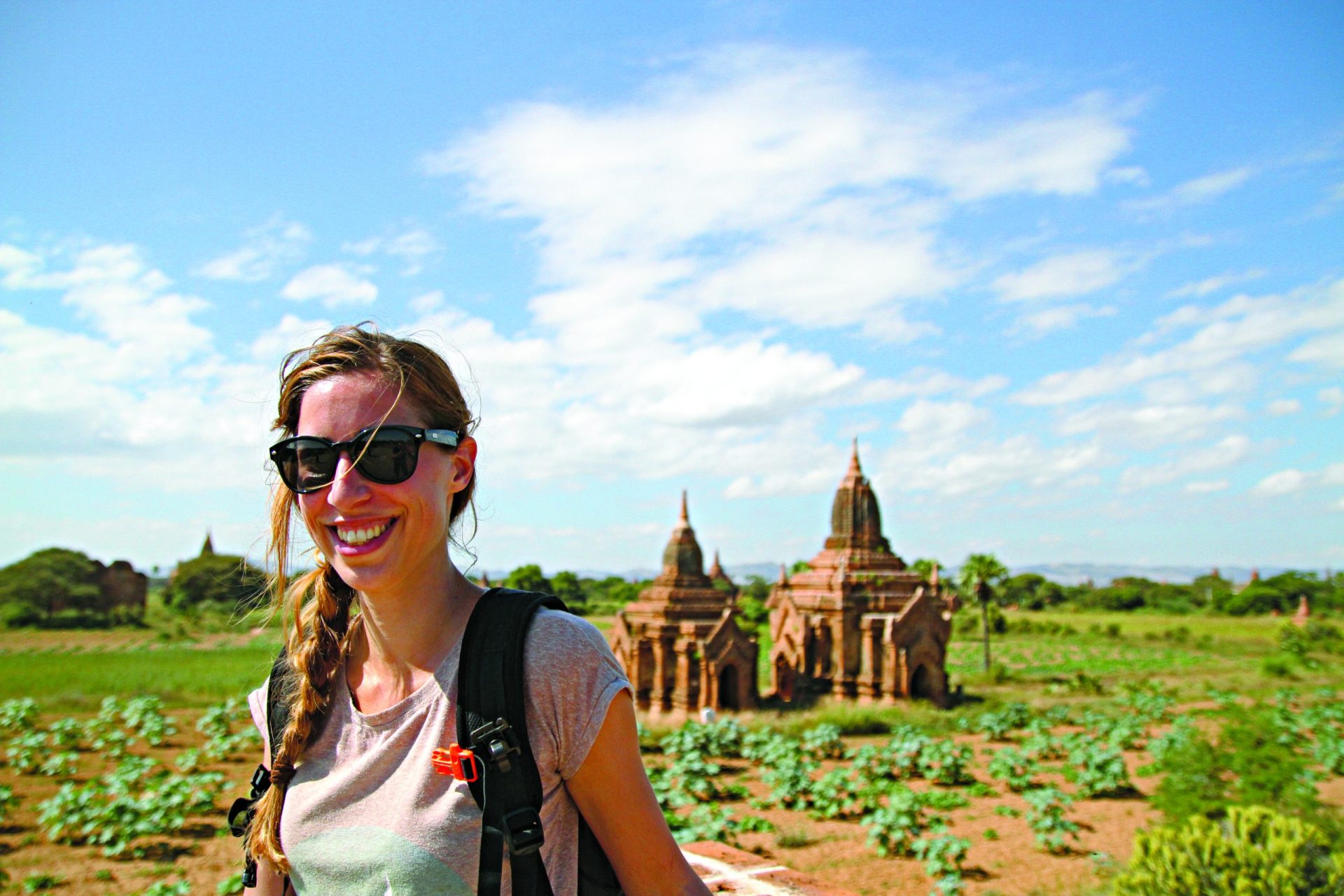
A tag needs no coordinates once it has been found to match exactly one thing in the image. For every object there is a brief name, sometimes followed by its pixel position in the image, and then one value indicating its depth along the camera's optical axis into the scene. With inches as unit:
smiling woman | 72.4
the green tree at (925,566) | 1964.8
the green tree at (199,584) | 2701.8
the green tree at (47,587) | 2336.4
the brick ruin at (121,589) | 2504.9
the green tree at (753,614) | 2213.3
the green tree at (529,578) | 1437.0
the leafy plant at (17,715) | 792.9
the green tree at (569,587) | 1535.4
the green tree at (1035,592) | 3476.9
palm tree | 1594.5
